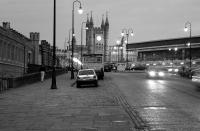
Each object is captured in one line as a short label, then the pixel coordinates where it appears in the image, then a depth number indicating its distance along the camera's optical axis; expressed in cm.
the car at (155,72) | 5559
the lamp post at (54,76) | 3244
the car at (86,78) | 3659
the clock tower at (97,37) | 17288
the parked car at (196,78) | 2883
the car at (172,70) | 9002
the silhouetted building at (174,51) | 16268
